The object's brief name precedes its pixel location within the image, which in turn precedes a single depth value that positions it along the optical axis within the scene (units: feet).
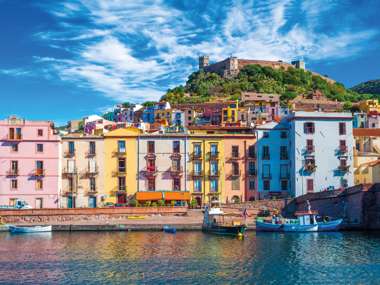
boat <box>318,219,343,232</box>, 197.16
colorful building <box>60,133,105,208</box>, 234.58
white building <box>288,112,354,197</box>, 235.40
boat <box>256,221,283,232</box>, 196.95
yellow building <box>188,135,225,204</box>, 238.68
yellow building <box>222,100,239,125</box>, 452.35
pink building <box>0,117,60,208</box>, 230.68
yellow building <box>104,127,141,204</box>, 235.61
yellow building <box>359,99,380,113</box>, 453.33
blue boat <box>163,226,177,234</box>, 195.19
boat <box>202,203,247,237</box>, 184.75
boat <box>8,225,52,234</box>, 199.11
